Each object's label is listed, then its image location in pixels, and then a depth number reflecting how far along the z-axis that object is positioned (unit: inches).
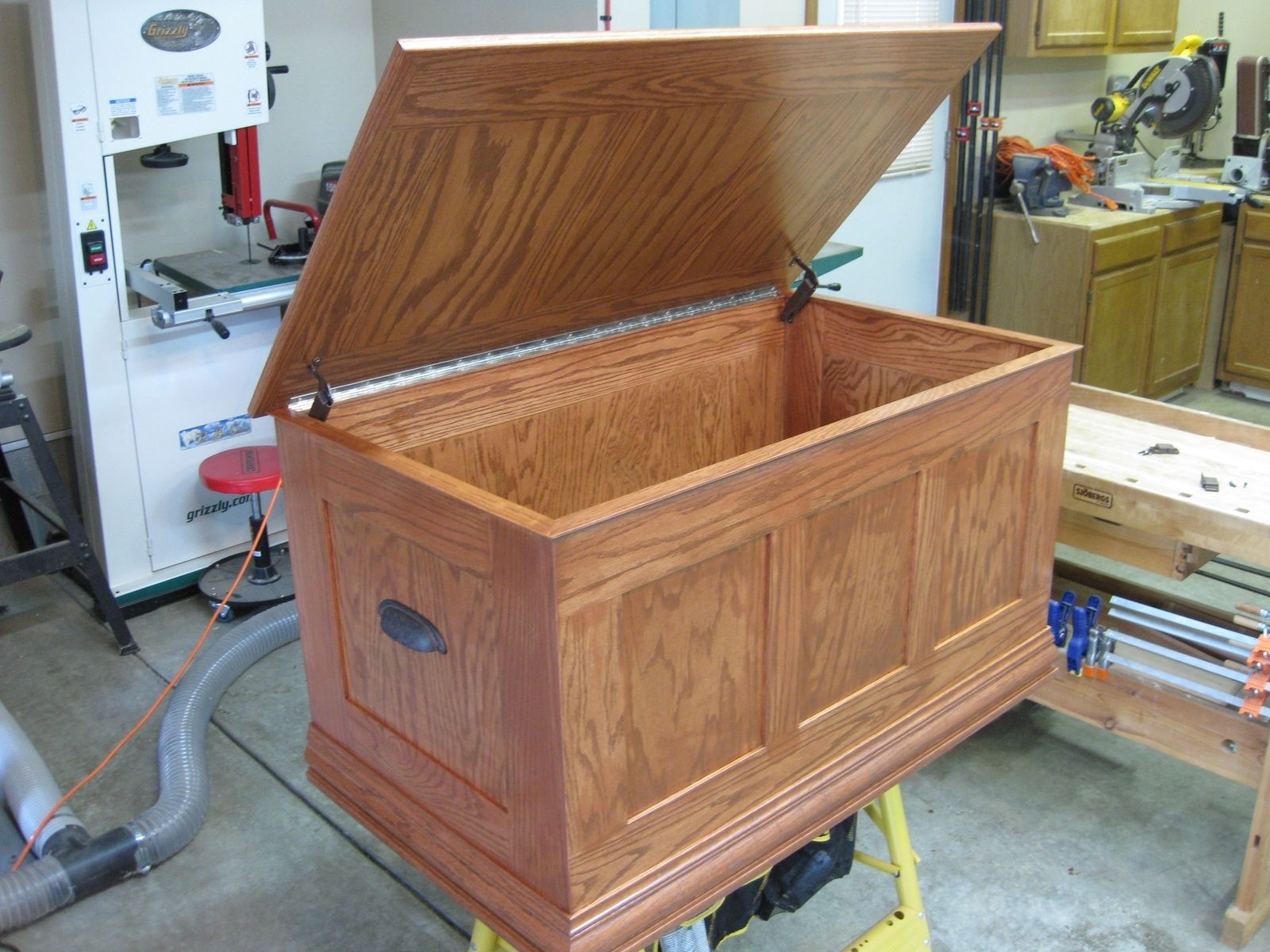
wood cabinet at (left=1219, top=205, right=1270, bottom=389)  201.9
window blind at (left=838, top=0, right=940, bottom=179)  176.6
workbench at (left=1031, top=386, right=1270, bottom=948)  89.8
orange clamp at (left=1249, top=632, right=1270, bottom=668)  88.4
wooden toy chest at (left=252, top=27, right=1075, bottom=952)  51.1
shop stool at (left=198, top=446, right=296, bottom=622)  135.0
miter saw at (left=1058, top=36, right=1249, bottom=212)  192.1
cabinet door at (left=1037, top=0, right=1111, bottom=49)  192.9
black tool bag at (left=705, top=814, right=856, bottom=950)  75.0
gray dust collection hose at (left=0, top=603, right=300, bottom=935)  94.8
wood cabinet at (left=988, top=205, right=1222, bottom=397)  189.2
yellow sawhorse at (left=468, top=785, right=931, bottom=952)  79.4
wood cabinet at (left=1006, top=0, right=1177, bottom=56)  192.7
